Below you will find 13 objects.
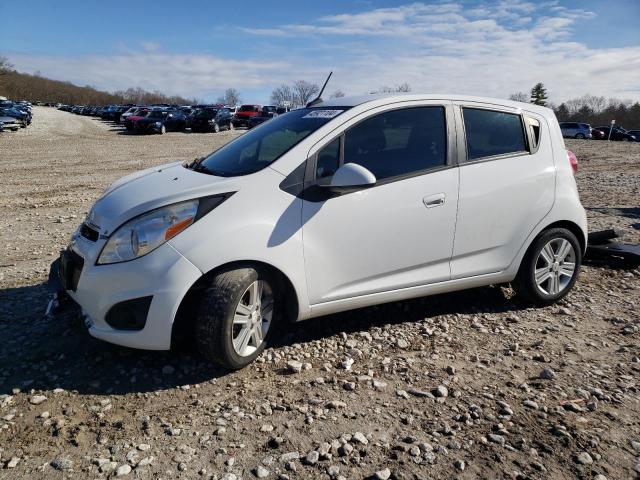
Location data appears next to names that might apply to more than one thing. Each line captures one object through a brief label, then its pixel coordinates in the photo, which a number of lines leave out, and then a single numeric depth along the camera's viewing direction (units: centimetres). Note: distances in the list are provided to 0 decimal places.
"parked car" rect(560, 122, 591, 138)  4275
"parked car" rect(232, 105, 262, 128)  3865
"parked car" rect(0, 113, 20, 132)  2812
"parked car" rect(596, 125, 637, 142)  4153
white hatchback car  299
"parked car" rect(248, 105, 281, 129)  3768
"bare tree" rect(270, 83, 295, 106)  9775
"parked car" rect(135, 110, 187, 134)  3133
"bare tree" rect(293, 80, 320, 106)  8282
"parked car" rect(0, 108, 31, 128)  3306
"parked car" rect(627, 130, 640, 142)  4174
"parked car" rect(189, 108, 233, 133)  3291
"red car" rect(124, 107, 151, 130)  3203
